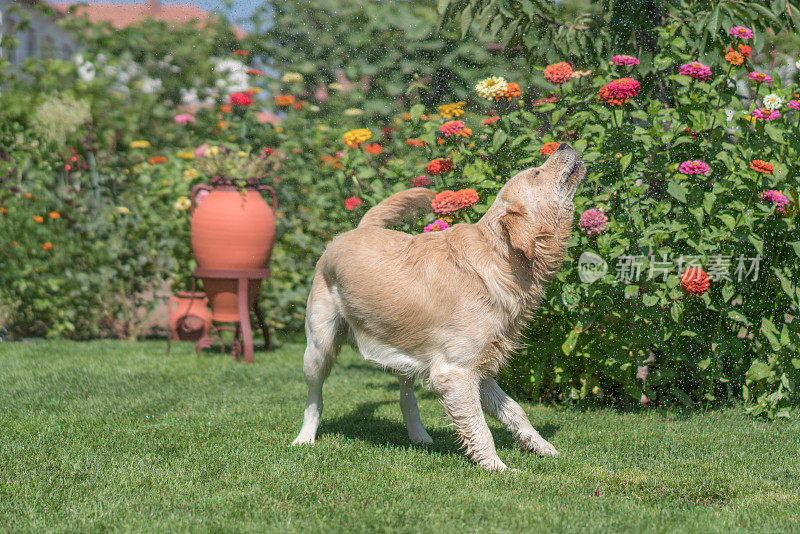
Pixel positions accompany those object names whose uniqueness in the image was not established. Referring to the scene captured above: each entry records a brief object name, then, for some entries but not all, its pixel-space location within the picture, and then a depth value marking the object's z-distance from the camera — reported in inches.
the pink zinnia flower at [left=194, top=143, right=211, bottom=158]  315.2
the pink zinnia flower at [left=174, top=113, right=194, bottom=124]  318.8
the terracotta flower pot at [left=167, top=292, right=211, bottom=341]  267.0
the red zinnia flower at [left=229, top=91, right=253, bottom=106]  279.3
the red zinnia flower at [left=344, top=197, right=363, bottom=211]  212.5
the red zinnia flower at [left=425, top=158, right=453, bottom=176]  175.0
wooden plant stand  247.9
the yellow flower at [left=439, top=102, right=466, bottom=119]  188.7
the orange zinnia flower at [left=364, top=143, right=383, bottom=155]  236.2
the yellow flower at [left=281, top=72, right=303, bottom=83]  305.1
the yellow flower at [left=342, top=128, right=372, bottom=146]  207.8
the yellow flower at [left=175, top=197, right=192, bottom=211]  281.1
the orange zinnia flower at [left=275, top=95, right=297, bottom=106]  263.3
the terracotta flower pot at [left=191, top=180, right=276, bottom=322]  246.5
